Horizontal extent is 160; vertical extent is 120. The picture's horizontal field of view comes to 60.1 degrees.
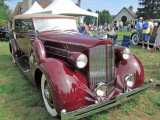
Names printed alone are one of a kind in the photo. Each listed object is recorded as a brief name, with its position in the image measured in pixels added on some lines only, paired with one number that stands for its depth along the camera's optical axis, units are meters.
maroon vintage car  1.93
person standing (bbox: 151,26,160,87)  3.75
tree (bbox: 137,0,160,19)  33.81
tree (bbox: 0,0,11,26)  16.06
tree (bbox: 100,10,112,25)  64.38
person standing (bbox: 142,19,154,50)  7.47
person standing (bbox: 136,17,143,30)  9.92
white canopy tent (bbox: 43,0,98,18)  10.80
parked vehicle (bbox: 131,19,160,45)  8.07
